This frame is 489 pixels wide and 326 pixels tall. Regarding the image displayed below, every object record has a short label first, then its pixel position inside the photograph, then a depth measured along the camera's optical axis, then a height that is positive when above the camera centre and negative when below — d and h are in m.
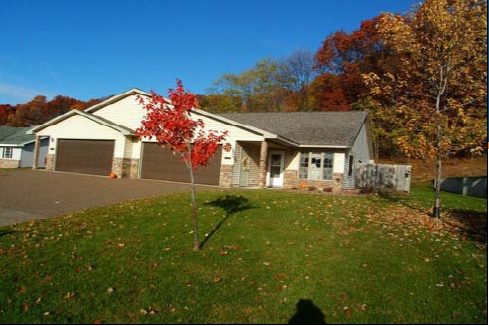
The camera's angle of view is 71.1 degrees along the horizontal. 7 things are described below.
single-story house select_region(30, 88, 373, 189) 18.45 +1.79
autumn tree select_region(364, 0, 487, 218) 8.87 +3.30
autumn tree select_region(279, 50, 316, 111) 42.16 +12.93
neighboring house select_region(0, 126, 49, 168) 32.78 +1.36
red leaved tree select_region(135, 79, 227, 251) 6.85 +0.97
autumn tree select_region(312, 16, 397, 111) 36.81 +14.27
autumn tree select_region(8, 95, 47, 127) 65.50 +9.96
